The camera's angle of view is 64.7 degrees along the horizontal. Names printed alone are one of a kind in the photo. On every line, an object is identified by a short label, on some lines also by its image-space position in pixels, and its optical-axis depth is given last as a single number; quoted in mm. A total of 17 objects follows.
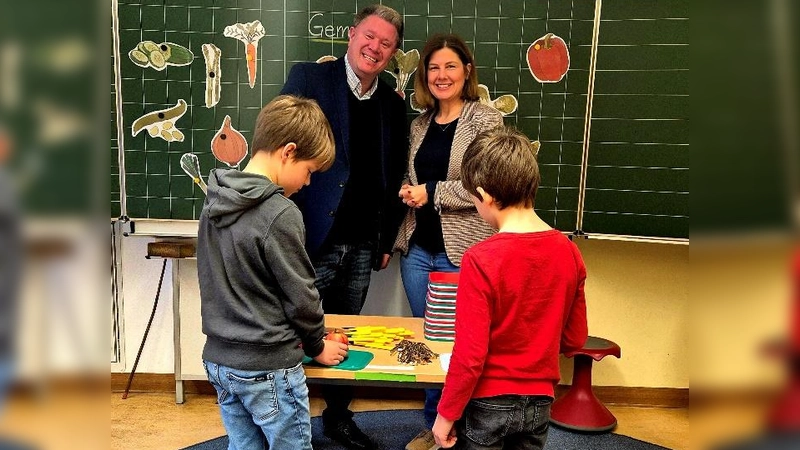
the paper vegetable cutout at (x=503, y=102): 2818
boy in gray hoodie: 1511
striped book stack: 1944
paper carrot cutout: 2748
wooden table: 1678
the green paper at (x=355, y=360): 1729
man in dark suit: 2346
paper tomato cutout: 2768
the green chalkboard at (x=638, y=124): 2715
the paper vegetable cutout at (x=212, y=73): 2768
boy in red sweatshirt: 1445
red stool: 2934
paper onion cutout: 2824
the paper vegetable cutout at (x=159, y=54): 2754
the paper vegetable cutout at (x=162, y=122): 2801
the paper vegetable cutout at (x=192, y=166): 2848
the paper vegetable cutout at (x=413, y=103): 2774
